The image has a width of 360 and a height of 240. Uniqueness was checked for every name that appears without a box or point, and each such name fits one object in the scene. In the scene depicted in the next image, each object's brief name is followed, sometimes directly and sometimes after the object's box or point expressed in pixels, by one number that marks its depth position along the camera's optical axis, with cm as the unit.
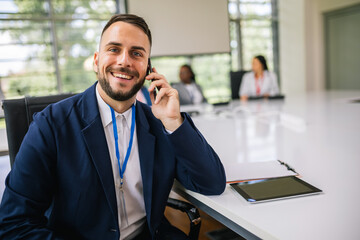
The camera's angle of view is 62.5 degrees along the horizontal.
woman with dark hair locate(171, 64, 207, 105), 449
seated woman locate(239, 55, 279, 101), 469
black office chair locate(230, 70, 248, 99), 488
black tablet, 102
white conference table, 85
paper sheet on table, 124
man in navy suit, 98
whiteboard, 617
